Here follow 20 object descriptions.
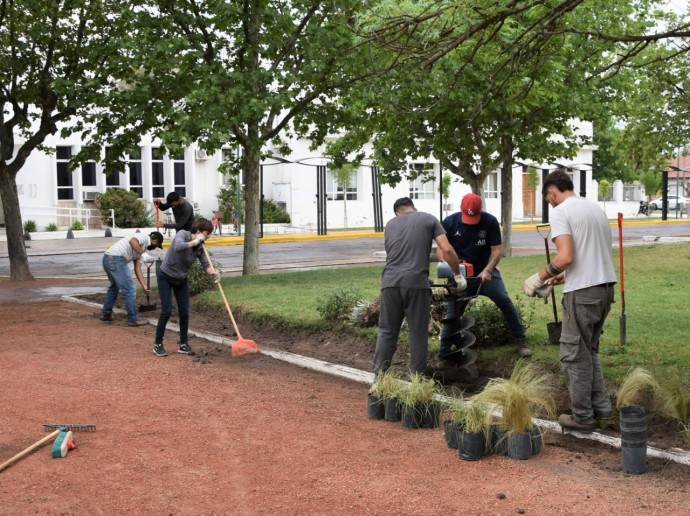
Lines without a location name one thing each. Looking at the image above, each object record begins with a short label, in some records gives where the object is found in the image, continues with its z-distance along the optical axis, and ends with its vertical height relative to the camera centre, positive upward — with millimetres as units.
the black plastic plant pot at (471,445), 6340 -1626
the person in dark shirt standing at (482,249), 8805 -347
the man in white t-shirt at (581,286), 6746 -563
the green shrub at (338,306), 11477 -1132
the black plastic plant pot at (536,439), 6473 -1631
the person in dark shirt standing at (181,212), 13935 +138
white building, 39062 +1509
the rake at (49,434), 6352 -1619
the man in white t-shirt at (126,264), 13000 -602
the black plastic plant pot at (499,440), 6453 -1627
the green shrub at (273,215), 41656 +166
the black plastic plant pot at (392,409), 7477 -1599
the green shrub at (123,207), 38250 +636
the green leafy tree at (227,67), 14570 +2598
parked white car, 58056 +338
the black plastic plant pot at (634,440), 5969 -1526
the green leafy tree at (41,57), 17953 +3400
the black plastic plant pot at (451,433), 6547 -1600
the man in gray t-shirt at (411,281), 7879 -580
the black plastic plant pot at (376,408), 7594 -1616
